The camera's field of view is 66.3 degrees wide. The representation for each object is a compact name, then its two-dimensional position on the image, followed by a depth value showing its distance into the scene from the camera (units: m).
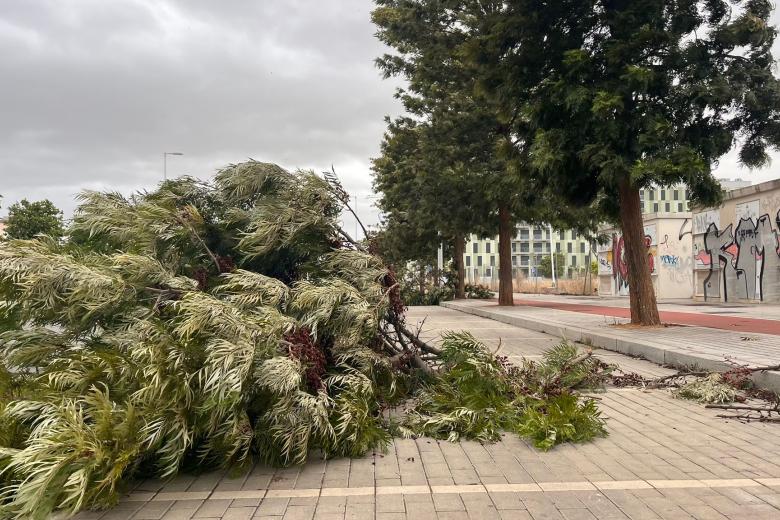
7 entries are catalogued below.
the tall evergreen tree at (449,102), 20.28
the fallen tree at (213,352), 3.62
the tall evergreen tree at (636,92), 10.73
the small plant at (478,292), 36.16
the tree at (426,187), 21.05
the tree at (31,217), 40.41
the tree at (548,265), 115.56
